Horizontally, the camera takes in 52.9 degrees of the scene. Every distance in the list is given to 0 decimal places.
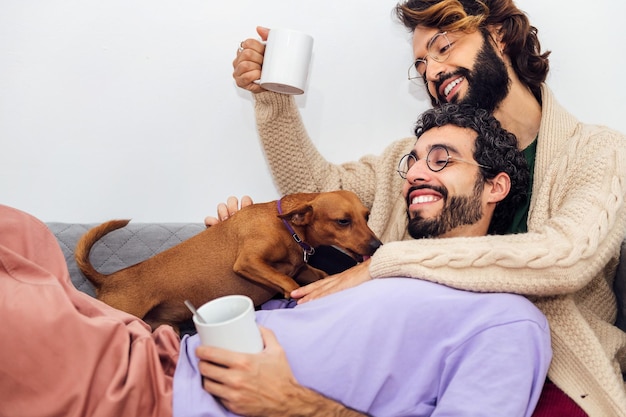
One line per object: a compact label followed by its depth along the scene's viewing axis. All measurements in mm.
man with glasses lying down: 1212
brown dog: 1877
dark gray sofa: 1990
